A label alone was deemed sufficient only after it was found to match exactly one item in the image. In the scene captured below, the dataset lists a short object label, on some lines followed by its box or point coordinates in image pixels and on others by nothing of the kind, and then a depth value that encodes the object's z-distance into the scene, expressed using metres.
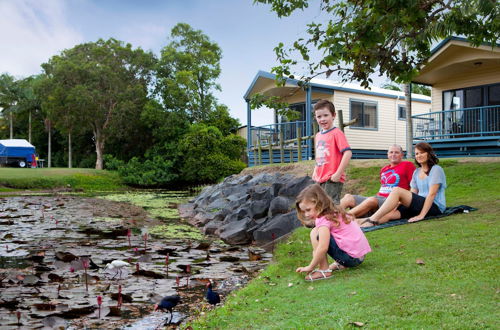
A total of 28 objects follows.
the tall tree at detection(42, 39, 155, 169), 37.78
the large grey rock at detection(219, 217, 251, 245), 9.95
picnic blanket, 7.50
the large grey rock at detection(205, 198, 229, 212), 14.82
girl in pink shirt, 4.89
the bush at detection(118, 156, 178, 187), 35.69
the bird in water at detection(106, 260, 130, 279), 6.81
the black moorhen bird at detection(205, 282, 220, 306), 4.77
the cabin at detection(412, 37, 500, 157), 17.66
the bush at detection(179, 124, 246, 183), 35.12
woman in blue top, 7.34
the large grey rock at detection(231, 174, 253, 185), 18.45
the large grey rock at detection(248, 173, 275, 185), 16.25
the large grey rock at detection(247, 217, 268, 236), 10.18
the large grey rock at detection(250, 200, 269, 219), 11.27
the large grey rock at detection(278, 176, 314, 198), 12.11
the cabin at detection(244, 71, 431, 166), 23.61
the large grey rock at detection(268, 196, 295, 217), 10.95
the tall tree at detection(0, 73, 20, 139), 58.62
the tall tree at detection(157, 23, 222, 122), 37.97
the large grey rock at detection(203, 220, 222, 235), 11.37
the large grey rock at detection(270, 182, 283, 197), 12.26
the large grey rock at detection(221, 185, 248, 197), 16.02
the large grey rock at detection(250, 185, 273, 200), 12.15
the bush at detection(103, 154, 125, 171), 37.97
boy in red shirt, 6.50
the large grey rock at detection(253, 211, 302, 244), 9.51
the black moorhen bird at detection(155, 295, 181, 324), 4.55
